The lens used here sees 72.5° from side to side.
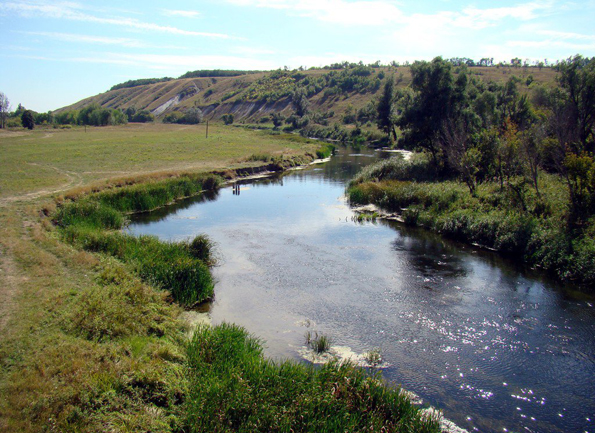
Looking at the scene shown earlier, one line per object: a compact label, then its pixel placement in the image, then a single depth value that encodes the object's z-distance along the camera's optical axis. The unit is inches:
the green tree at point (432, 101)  1512.1
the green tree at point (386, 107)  2807.6
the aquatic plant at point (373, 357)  438.6
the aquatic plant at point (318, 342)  461.4
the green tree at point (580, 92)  1192.3
